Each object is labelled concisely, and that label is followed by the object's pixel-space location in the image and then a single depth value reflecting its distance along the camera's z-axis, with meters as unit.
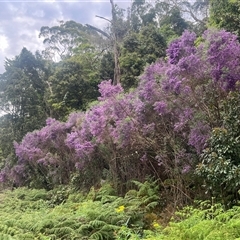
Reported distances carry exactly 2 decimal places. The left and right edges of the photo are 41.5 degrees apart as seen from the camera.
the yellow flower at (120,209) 6.83
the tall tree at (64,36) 31.75
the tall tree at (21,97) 19.62
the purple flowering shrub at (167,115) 6.59
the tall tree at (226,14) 10.17
